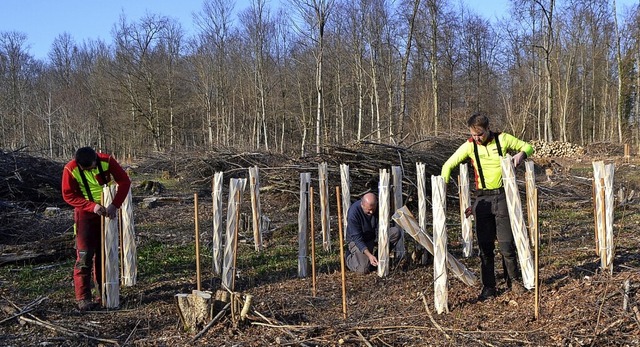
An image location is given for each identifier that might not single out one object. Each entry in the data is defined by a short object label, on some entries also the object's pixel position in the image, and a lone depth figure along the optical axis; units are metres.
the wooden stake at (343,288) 4.41
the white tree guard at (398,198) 6.40
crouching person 6.11
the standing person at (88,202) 4.86
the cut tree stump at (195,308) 4.13
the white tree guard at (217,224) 5.68
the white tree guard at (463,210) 6.95
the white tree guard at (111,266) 4.95
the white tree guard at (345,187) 7.47
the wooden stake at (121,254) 5.66
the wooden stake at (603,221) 5.50
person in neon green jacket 4.76
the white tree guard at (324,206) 7.29
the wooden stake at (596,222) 6.16
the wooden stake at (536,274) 3.89
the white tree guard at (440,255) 4.46
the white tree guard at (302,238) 6.06
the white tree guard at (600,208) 5.51
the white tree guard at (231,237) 5.27
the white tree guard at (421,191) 6.73
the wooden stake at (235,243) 5.01
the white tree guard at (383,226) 5.83
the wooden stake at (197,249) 4.59
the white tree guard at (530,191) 4.85
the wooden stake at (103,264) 4.93
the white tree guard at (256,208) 7.69
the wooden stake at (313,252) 5.02
